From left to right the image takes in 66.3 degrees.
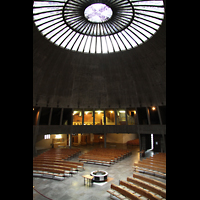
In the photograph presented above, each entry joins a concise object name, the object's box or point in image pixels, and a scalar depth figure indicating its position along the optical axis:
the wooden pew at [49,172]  12.47
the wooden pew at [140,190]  8.11
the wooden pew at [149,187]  8.58
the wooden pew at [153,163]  14.01
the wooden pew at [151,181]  9.75
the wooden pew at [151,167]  12.93
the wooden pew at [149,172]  12.77
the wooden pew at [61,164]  14.00
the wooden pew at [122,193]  8.36
